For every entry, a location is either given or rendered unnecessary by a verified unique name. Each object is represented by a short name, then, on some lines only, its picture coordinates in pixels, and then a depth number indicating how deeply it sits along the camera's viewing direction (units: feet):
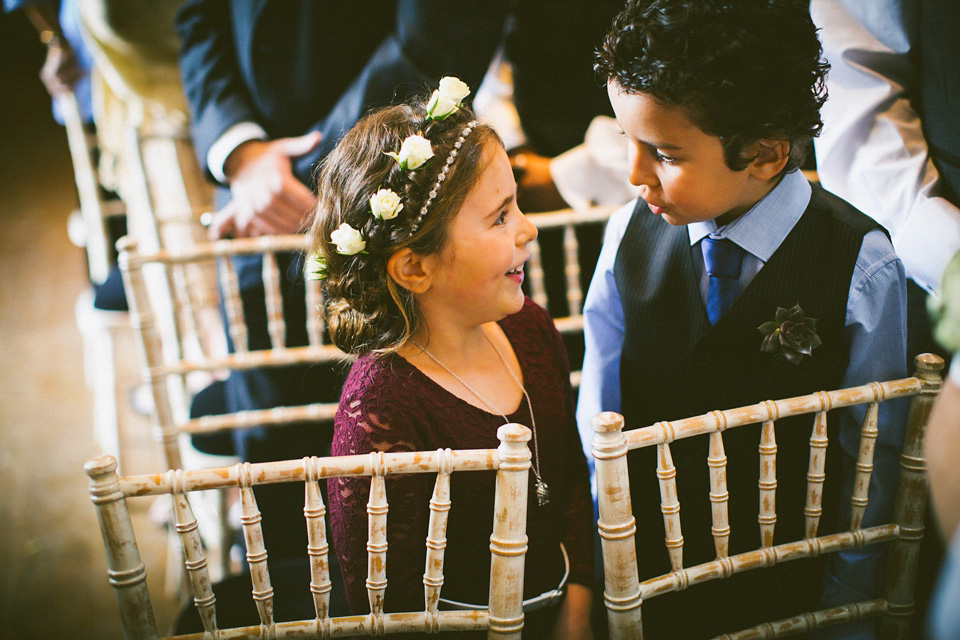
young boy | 2.87
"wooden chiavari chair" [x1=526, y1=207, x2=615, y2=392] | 5.13
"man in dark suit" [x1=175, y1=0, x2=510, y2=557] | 4.78
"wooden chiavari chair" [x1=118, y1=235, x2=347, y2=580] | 4.77
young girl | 3.11
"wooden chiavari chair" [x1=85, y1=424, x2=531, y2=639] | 2.54
